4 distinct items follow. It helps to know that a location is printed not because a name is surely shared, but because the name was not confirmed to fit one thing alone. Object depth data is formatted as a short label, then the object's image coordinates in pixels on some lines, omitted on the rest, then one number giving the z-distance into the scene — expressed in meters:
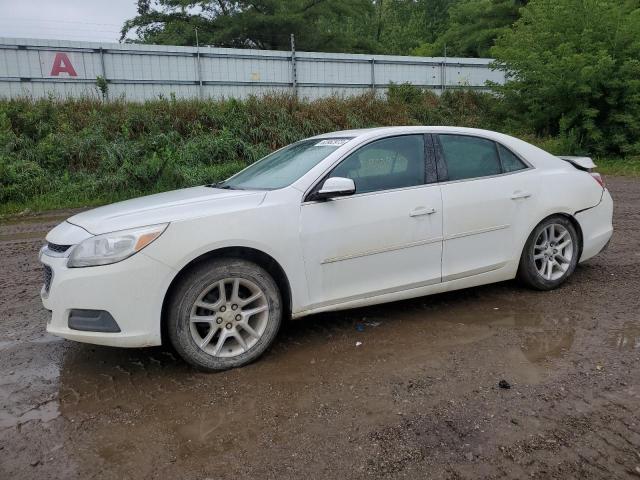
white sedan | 3.35
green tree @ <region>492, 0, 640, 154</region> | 15.25
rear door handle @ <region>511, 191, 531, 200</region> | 4.60
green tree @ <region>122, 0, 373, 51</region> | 29.58
